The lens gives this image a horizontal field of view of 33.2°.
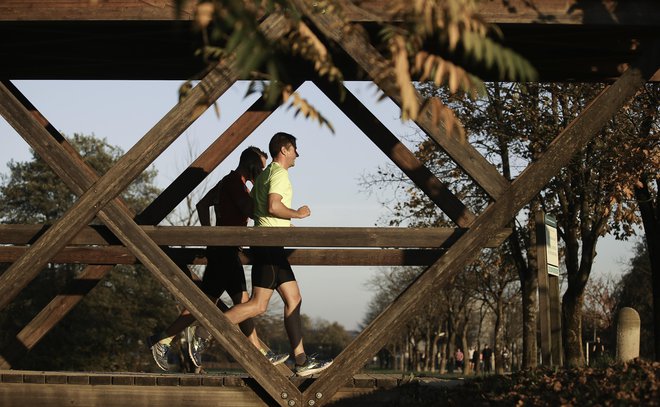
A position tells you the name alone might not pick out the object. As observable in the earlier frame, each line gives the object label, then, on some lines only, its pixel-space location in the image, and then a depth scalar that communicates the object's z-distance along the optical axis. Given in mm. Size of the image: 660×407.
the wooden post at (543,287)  11586
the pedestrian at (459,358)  77812
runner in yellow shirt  9000
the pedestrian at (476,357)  70250
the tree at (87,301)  46688
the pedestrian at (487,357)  71875
